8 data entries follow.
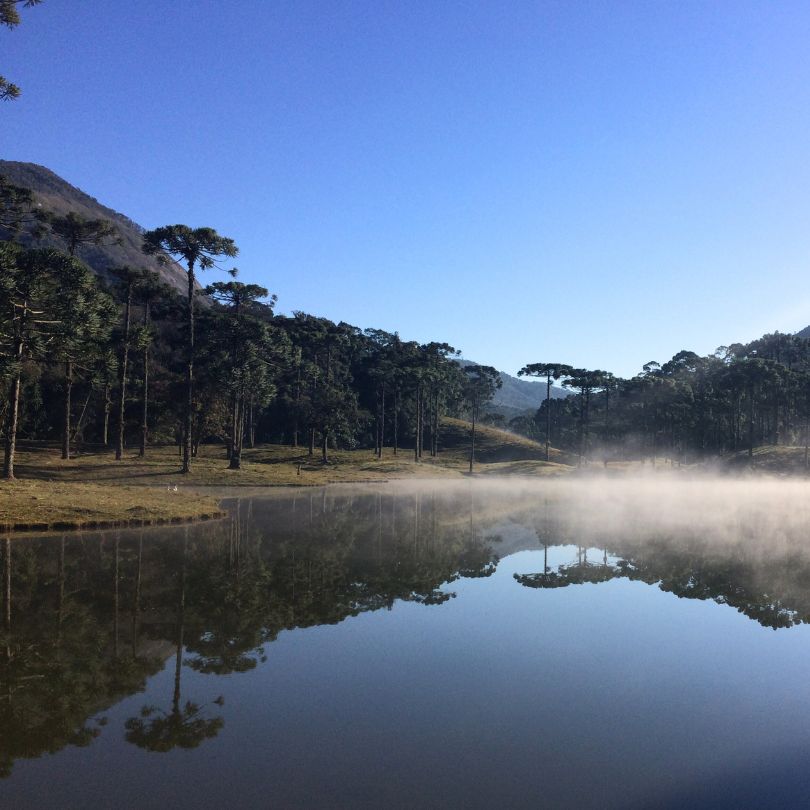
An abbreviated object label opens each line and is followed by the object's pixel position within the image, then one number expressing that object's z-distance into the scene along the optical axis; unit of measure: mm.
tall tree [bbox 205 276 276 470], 61500
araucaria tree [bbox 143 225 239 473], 53438
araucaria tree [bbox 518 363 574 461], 102125
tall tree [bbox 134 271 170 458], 60250
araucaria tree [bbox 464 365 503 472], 105844
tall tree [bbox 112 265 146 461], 57344
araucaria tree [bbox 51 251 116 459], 37156
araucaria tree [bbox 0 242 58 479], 34094
